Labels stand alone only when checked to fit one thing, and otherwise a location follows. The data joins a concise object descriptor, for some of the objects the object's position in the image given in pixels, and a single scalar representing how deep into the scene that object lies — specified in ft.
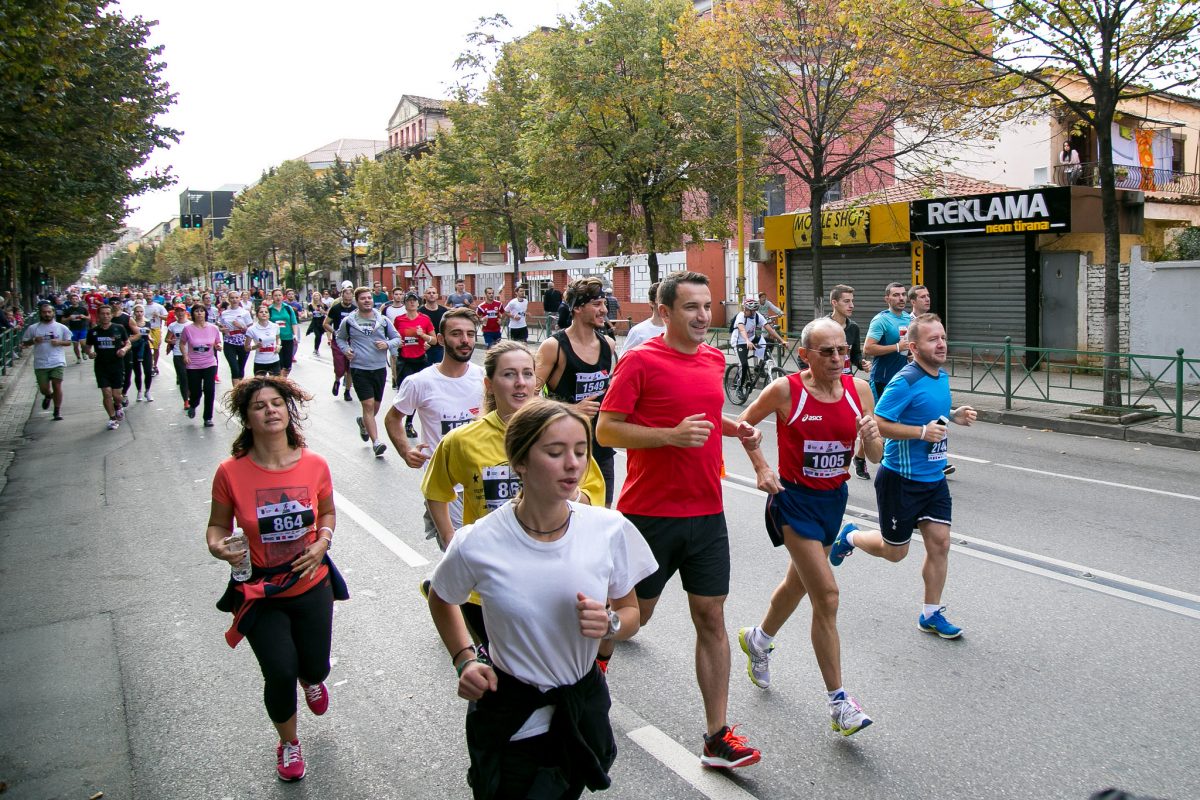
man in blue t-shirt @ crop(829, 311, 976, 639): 16.94
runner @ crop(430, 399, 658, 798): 8.43
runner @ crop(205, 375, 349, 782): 12.66
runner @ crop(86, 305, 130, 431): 47.44
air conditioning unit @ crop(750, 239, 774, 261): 92.84
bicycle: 50.34
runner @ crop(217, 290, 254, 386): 49.88
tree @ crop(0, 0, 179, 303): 30.73
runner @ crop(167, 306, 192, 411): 51.74
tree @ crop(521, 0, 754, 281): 74.18
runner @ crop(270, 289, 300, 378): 59.31
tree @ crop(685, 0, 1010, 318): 55.06
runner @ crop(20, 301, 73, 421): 49.83
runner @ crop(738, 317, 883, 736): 13.46
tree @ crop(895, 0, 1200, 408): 41.22
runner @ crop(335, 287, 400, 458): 37.04
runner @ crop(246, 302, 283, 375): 47.42
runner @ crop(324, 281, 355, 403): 54.33
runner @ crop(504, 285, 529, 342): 74.43
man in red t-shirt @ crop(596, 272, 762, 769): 12.46
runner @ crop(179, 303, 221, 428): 44.73
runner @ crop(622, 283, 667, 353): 24.02
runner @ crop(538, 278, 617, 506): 19.38
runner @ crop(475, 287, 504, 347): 74.64
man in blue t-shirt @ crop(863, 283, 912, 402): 29.66
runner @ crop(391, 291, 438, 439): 38.83
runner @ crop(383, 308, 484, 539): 17.17
